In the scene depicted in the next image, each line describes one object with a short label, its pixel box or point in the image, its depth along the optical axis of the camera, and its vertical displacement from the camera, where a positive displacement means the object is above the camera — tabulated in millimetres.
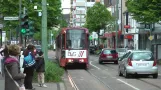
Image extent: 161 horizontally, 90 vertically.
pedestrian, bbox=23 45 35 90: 12119 -1064
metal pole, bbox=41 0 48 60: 16562 +608
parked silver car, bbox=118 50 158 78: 18547 -1218
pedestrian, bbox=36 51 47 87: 13563 -1011
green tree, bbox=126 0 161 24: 31393 +2754
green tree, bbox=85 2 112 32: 60478 +4125
